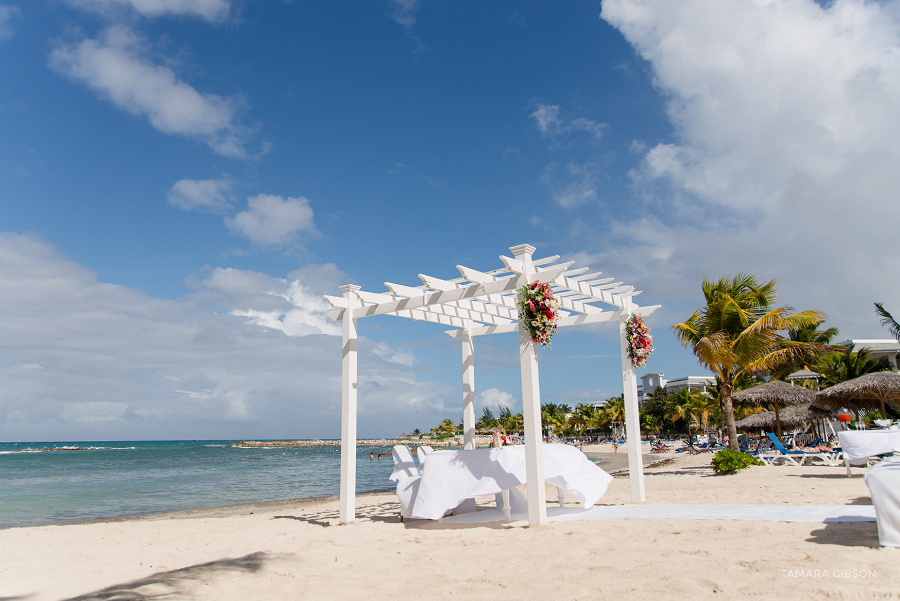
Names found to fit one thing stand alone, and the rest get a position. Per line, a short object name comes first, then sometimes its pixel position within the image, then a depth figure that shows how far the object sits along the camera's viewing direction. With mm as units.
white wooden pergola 6754
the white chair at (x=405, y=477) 7891
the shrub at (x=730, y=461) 13203
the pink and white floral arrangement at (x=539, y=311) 6738
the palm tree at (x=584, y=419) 66000
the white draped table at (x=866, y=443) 9945
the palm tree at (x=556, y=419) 71125
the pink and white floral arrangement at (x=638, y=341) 8562
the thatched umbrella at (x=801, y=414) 18672
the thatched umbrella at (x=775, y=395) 17297
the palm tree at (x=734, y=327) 14797
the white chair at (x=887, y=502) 4301
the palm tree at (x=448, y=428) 108088
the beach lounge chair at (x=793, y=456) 13063
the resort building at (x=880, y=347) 38112
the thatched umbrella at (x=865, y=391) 14648
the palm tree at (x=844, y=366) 24438
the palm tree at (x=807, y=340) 23812
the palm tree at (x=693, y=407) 45169
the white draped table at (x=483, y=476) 7285
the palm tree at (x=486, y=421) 95312
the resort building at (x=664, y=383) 70519
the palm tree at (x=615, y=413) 61406
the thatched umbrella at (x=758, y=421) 21688
